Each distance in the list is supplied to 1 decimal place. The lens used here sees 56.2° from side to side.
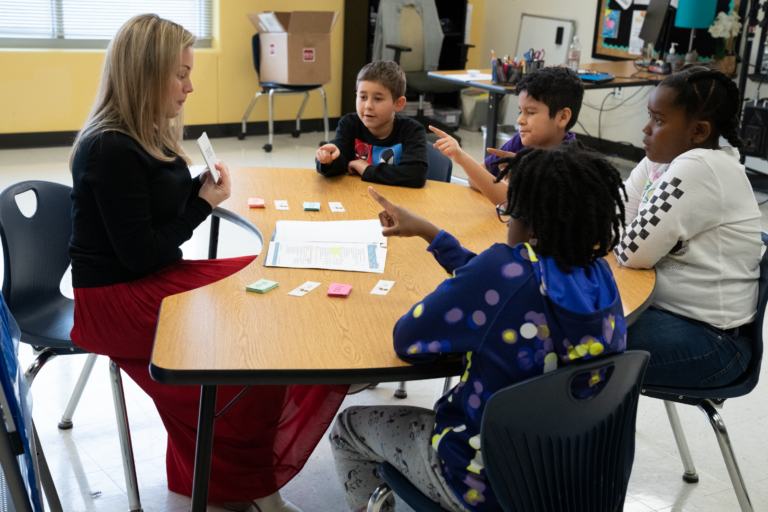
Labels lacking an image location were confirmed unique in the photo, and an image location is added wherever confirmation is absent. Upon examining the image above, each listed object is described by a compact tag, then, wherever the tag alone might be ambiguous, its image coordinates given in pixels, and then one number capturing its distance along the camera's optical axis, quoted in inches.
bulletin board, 209.0
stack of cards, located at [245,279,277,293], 56.9
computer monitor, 195.9
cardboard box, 212.7
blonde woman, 62.6
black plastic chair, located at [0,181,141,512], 67.6
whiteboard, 247.1
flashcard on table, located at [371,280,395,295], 58.5
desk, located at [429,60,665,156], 171.5
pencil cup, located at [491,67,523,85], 172.2
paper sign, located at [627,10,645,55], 221.0
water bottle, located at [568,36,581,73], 187.6
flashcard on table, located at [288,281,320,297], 57.0
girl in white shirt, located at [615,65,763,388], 62.0
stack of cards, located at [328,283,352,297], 57.0
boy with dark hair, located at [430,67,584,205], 85.6
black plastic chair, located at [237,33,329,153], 222.4
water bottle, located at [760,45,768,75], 186.7
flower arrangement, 190.9
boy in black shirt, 94.0
